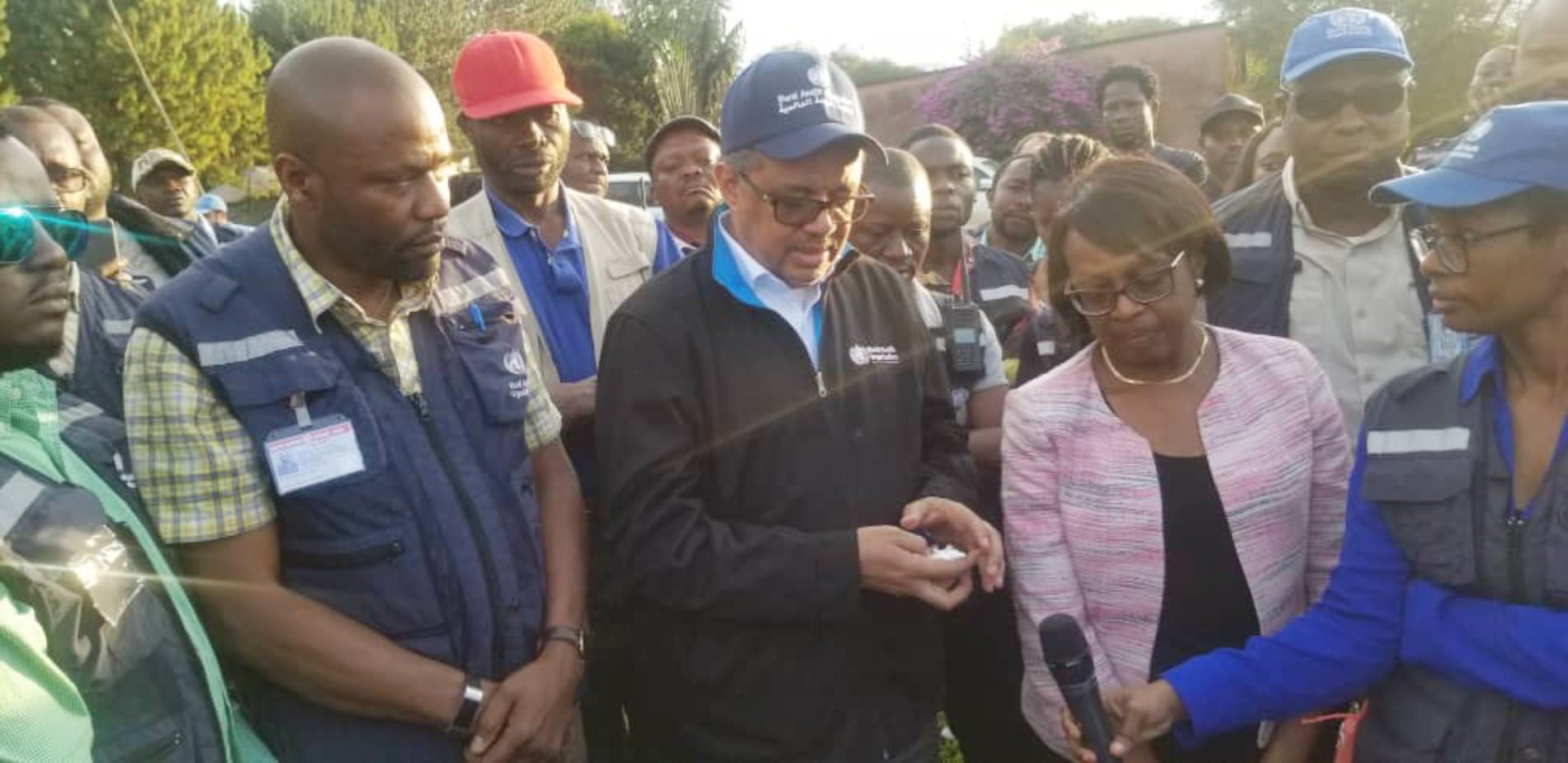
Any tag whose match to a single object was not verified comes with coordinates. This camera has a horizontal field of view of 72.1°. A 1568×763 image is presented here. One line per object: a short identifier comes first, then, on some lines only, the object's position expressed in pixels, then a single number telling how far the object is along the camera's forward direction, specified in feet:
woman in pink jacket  7.52
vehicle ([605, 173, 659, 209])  48.37
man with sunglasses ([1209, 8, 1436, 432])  9.57
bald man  6.59
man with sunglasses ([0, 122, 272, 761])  5.29
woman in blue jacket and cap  6.20
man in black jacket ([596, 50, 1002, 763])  7.07
